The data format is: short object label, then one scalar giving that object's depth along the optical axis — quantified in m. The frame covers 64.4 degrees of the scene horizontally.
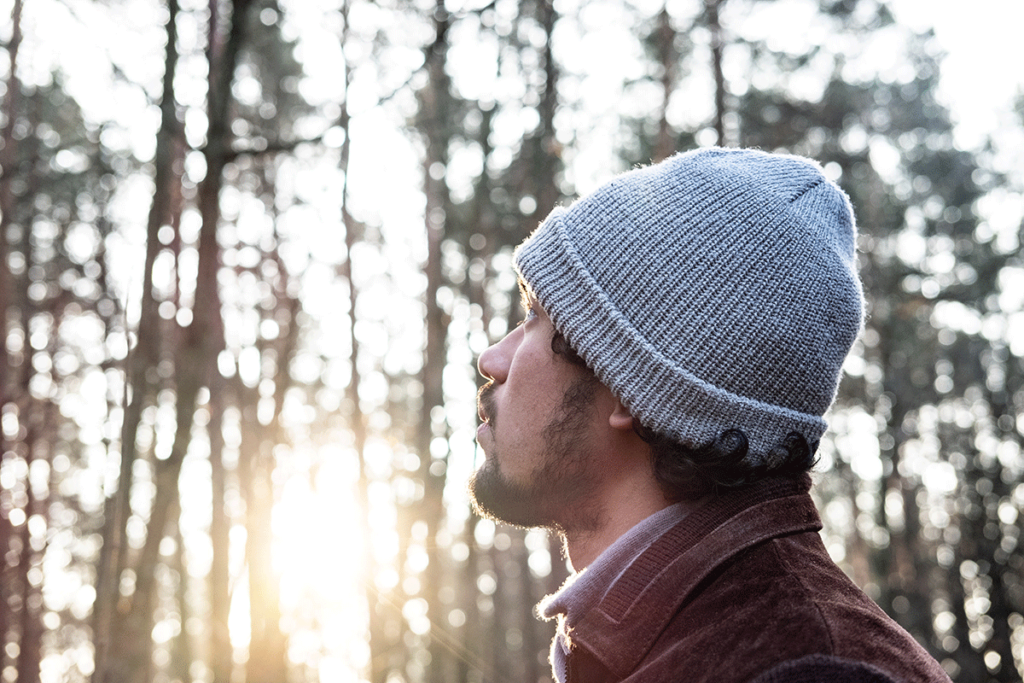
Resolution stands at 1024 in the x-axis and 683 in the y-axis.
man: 1.56
